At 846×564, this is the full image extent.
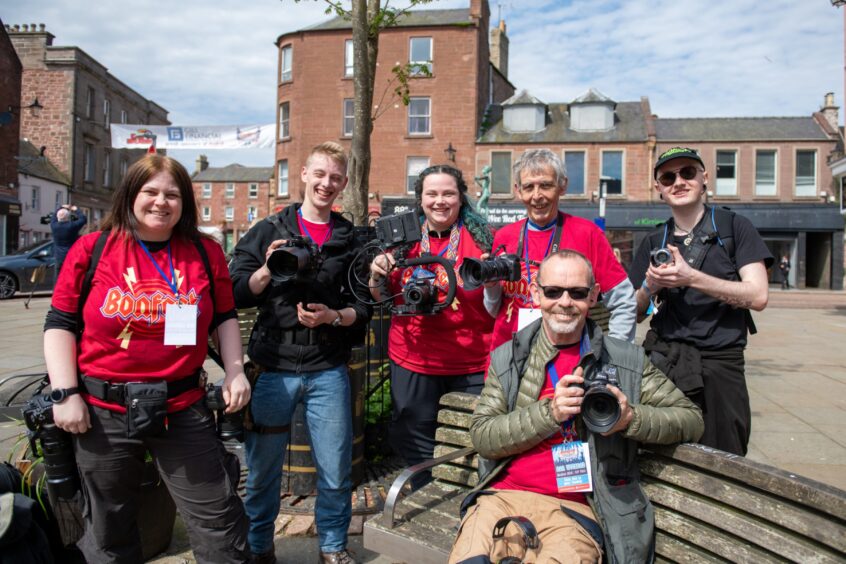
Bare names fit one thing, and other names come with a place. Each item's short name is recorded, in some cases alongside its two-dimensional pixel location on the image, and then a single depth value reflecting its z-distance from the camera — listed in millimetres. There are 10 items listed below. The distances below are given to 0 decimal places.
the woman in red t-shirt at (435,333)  2889
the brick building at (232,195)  53991
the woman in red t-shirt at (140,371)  2119
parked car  14898
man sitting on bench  1998
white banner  17552
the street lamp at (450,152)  26730
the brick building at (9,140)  22953
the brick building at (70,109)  31688
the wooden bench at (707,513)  1655
